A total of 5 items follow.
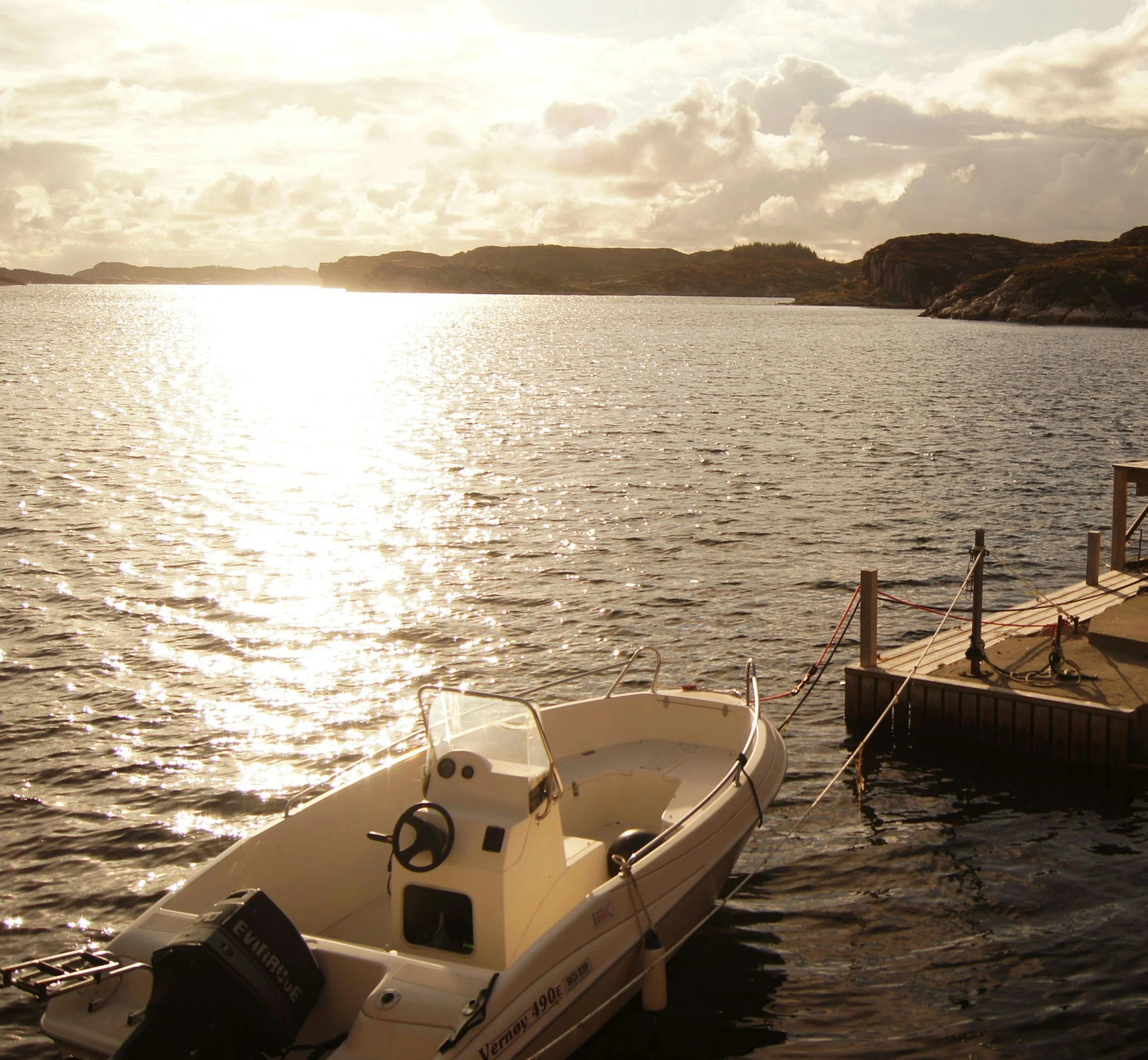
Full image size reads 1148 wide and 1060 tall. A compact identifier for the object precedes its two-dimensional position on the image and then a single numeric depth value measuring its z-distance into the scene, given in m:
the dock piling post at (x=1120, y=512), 19.77
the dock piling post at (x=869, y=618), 15.38
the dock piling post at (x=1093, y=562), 18.77
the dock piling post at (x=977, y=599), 14.59
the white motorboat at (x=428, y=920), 7.36
